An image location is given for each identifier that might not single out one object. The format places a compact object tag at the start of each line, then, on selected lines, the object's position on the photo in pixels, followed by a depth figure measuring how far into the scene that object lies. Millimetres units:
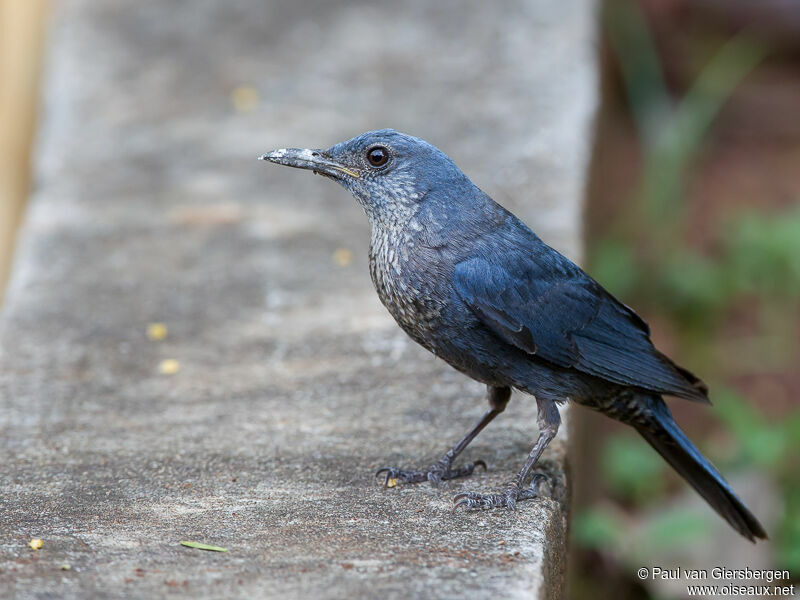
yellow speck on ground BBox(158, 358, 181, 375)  7770
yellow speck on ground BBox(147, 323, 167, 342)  8195
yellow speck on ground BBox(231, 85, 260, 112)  11695
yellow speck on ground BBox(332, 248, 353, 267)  9234
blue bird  6215
